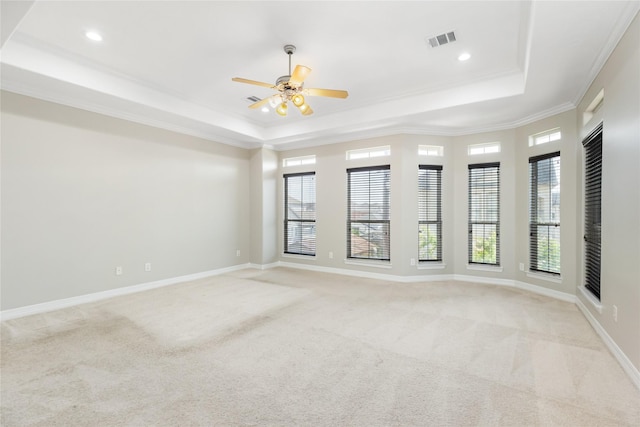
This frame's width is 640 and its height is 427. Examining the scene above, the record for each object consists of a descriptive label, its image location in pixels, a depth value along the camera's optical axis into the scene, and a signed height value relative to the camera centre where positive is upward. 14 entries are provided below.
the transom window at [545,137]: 4.51 +1.11
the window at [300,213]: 6.72 -0.08
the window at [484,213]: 5.34 -0.06
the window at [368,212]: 5.84 -0.05
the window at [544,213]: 4.52 -0.05
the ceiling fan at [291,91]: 3.24 +1.30
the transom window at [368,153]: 5.77 +1.11
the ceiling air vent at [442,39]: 3.11 +1.76
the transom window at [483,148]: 5.34 +1.08
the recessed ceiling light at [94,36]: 3.12 +1.78
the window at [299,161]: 6.68 +1.09
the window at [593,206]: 3.35 +0.04
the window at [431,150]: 5.64 +1.10
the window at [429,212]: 5.64 -0.04
